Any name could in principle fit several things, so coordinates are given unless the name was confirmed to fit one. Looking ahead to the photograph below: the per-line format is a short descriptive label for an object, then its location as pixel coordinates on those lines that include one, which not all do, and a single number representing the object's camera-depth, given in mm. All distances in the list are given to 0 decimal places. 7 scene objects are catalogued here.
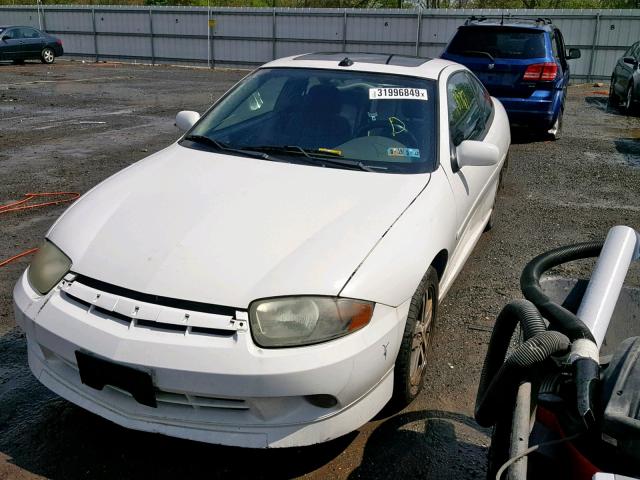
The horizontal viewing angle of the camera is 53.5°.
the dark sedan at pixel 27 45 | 22328
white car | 2346
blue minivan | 8914
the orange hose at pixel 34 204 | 5891
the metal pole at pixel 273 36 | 23078
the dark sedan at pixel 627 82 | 12320
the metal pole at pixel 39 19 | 27219
